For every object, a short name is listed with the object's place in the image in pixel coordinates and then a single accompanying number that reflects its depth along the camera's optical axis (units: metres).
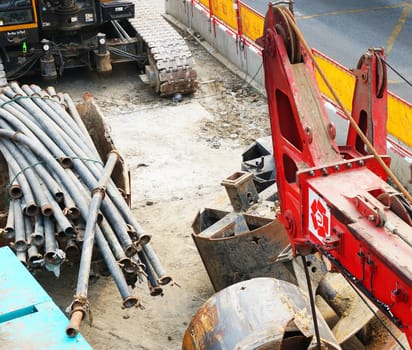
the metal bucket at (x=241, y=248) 7.45
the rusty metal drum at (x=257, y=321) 5.66
